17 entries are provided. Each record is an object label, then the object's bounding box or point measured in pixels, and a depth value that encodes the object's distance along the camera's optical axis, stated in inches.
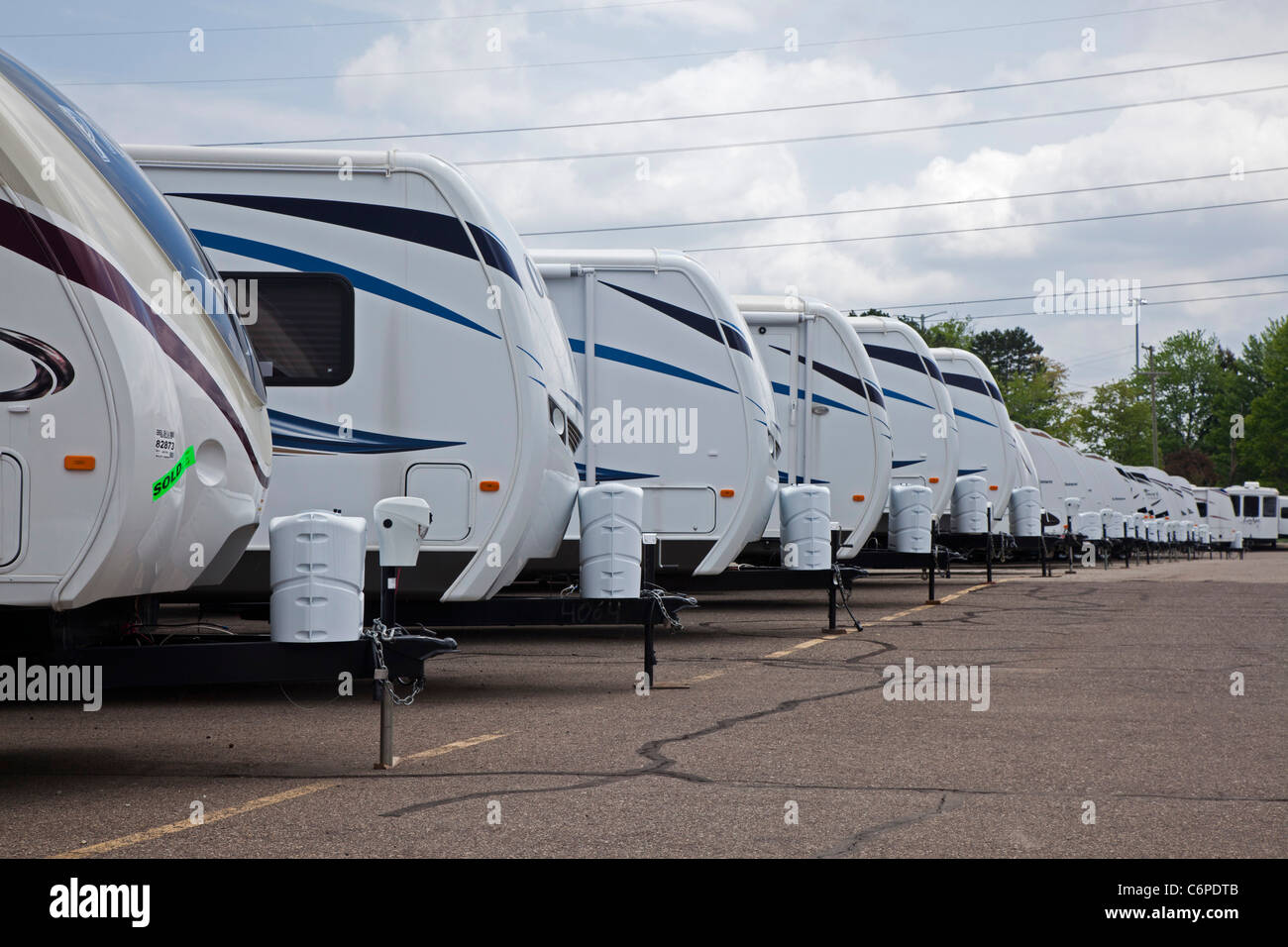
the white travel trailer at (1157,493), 1834.4
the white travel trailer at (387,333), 356.5
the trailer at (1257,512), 2464.3
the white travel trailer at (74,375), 227.0
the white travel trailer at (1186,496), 2071.6
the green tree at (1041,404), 3531.0
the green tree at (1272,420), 3329.2
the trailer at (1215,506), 2300.7
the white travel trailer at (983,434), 916.0
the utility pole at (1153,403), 3347.4
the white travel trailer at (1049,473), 1190.3
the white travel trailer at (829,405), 649.6
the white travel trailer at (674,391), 503.2
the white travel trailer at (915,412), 784.3
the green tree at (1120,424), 3784.5
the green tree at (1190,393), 4168.3
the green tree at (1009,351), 4867.1
